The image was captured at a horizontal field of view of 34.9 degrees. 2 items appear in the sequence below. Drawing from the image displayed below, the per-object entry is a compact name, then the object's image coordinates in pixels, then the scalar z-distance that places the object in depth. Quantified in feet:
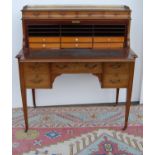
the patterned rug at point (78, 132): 6.75
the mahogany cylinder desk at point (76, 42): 6.72
